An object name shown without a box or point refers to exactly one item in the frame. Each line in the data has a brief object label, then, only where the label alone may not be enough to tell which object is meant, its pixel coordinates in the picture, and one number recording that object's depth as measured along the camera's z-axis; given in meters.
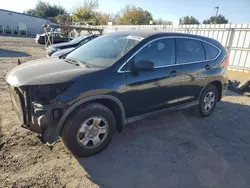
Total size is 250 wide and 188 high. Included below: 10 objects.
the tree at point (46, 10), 54.97
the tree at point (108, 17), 47.39
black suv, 2.62
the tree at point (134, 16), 43.94
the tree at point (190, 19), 55.47
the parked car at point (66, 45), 11.06
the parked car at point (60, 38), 19.48
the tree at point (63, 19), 42.10
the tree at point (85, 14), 40.34
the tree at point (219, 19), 59.16
